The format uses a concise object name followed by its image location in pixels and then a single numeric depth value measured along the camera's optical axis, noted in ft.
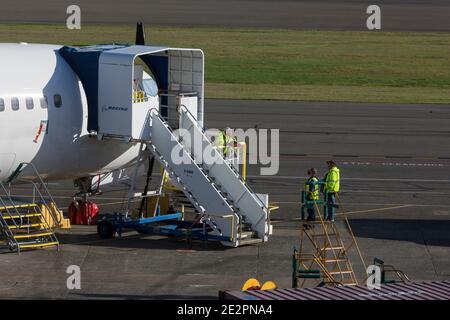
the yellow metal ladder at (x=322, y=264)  105.09
